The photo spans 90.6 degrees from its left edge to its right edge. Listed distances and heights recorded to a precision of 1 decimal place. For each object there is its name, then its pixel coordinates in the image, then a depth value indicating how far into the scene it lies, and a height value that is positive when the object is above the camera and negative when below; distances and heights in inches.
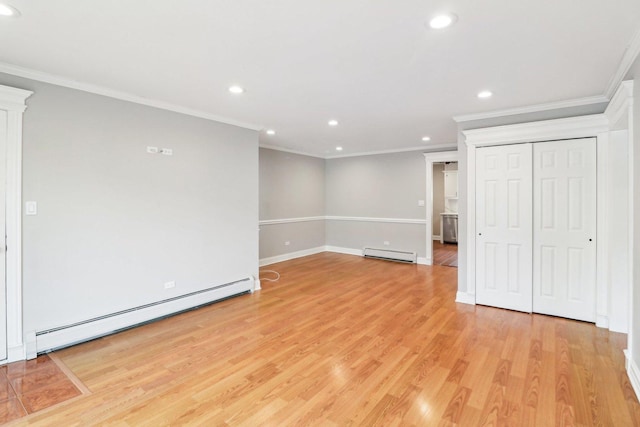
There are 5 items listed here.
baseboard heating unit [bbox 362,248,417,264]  265.2 -39.1
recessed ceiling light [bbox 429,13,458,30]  74.5 +45.6
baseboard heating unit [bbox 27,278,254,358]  111.0 -44.6
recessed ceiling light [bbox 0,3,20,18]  71.8 +46.5
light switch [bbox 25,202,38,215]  107.0 +1.0
